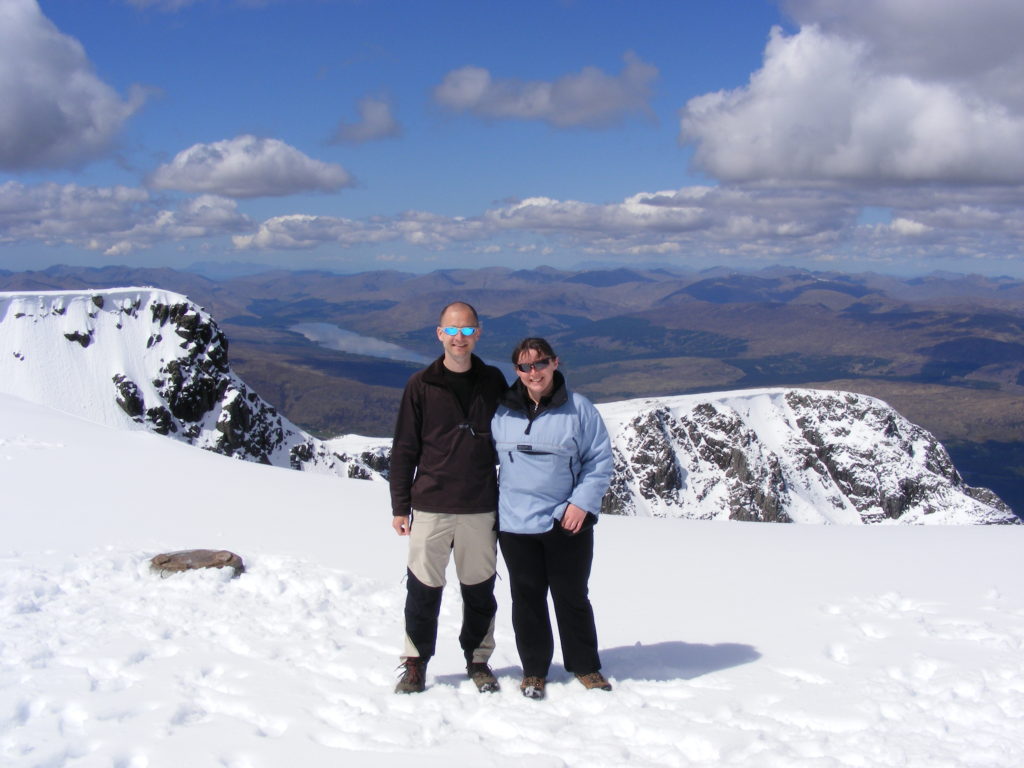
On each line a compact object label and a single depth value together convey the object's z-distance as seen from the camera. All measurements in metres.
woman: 6.48
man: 6.57
